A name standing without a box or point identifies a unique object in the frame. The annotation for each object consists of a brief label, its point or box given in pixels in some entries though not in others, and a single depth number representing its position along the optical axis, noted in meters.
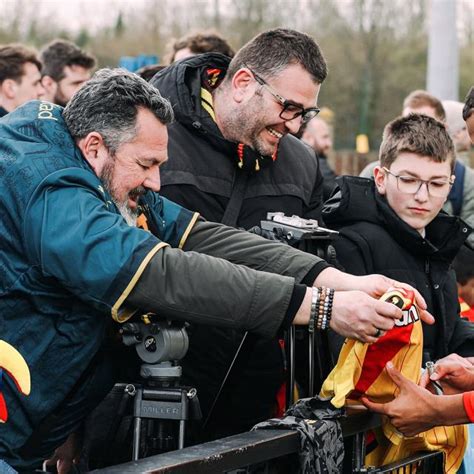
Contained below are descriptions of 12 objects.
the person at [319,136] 8.91
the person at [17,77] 7.10
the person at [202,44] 6.31
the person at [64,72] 7.78
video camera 3.44
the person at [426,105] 7.20
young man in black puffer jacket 3.96
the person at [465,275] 5.38
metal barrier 2.46
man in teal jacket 2.75
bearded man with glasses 4.00
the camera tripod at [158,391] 2.97
